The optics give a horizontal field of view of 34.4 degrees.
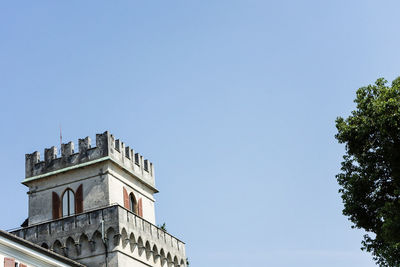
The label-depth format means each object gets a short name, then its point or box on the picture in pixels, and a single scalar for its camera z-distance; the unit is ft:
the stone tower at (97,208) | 127.44
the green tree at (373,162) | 98.07
